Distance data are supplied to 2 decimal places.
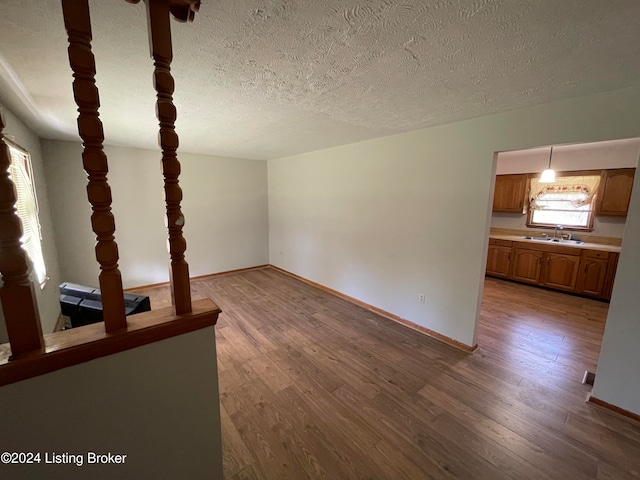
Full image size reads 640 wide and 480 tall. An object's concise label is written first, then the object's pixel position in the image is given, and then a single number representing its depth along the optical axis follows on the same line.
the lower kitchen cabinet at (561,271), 4.06
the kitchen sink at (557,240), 4.29
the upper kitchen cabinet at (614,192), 3.90
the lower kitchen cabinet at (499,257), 4.81
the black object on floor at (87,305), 1.69
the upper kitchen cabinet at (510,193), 4.91
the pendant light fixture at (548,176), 3.96
